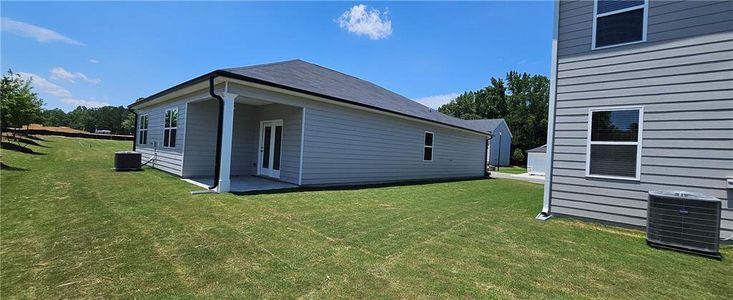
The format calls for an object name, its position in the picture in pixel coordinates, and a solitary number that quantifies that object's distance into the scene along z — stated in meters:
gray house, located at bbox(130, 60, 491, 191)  8.18
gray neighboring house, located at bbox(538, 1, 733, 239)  4.84
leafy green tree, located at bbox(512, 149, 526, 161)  35.43
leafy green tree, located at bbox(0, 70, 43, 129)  15.22
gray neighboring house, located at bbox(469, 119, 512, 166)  33.03
